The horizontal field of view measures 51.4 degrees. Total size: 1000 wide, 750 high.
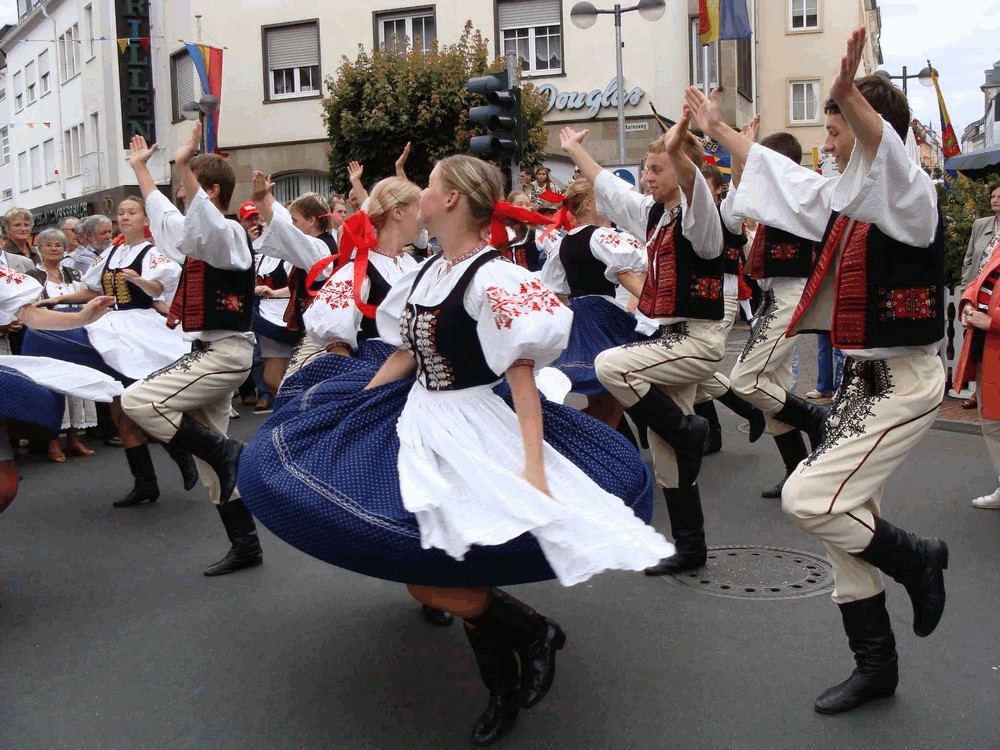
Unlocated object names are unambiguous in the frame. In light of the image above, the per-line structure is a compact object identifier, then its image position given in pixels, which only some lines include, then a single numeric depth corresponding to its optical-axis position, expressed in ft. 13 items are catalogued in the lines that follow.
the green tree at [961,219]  30.78
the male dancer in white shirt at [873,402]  10.30
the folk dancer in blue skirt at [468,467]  9.00
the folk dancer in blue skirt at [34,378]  14.25
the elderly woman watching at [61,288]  27.04
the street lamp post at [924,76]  73.46
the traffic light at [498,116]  28.96
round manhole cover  14.44
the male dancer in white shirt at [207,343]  15.94
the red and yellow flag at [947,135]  52.44
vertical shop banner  82.74
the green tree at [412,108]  63.67
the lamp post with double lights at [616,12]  51.60
